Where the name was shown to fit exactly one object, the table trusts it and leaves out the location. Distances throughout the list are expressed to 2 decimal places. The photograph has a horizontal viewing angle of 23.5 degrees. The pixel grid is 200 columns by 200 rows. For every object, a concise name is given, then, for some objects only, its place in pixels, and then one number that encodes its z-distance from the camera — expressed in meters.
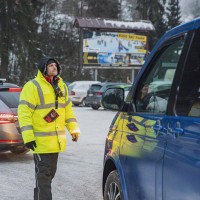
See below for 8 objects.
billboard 40.38
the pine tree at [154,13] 63.53
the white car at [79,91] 31.00
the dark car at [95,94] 27.14
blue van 2.84
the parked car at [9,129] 8.86
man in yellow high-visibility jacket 5.08
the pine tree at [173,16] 63.62
